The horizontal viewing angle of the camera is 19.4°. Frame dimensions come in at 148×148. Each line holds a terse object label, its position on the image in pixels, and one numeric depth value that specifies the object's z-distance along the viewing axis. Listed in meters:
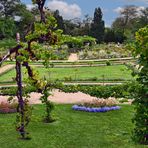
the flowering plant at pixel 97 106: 18.06
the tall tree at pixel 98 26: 64.69
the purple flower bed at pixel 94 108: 18.00
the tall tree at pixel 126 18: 81.25
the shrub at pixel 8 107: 18.00
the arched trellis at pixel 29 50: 11.39
